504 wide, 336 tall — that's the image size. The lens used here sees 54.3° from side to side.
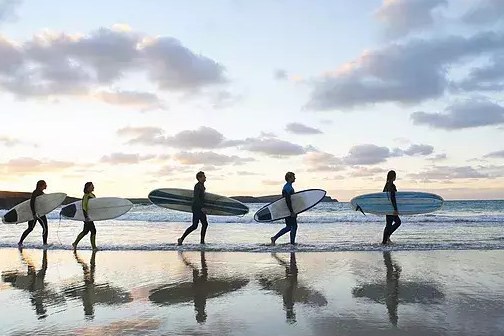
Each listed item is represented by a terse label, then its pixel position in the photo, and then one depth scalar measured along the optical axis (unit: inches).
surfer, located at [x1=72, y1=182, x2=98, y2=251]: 489.9
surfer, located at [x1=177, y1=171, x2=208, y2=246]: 511.8
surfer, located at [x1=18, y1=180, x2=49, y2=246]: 534.6
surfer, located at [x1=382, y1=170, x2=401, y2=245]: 494.3
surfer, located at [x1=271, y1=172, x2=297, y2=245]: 496.2
